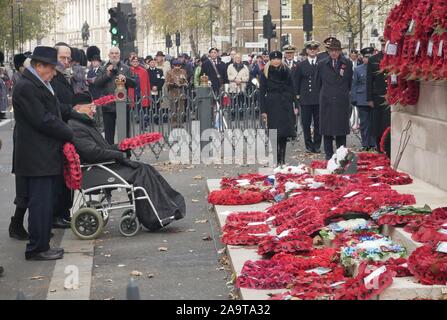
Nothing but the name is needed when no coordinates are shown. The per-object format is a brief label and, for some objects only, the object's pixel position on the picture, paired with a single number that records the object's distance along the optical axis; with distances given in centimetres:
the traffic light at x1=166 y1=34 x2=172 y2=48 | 8116
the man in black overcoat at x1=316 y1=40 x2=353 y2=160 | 1720
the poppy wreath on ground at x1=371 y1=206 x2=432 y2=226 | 955
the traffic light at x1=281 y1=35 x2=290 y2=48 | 6213
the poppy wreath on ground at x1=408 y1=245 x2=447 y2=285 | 784
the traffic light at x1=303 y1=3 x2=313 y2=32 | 3488
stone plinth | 1194
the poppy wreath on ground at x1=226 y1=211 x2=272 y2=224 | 1123
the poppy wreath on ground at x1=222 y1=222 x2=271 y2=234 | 1054
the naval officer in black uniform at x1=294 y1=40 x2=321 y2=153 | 2014
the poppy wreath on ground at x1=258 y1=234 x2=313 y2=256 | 935
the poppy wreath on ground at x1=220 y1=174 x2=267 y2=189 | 1416
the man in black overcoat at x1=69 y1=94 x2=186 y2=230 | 1156
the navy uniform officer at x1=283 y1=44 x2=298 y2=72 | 2439
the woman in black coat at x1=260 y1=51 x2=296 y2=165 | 1759
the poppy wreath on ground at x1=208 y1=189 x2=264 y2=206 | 1273
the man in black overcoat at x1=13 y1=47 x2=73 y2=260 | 1012
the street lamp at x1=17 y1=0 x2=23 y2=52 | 7119
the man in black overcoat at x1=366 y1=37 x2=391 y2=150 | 1698
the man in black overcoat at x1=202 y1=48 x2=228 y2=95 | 3216
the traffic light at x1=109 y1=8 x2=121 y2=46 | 2939
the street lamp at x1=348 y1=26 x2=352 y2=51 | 5693
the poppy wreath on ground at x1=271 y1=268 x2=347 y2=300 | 782
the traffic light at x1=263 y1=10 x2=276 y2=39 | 4328
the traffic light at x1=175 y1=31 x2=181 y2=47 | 7962
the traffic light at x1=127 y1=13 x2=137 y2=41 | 3133
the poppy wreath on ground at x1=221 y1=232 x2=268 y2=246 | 1011
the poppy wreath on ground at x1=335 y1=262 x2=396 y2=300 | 762
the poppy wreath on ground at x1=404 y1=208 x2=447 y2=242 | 866
